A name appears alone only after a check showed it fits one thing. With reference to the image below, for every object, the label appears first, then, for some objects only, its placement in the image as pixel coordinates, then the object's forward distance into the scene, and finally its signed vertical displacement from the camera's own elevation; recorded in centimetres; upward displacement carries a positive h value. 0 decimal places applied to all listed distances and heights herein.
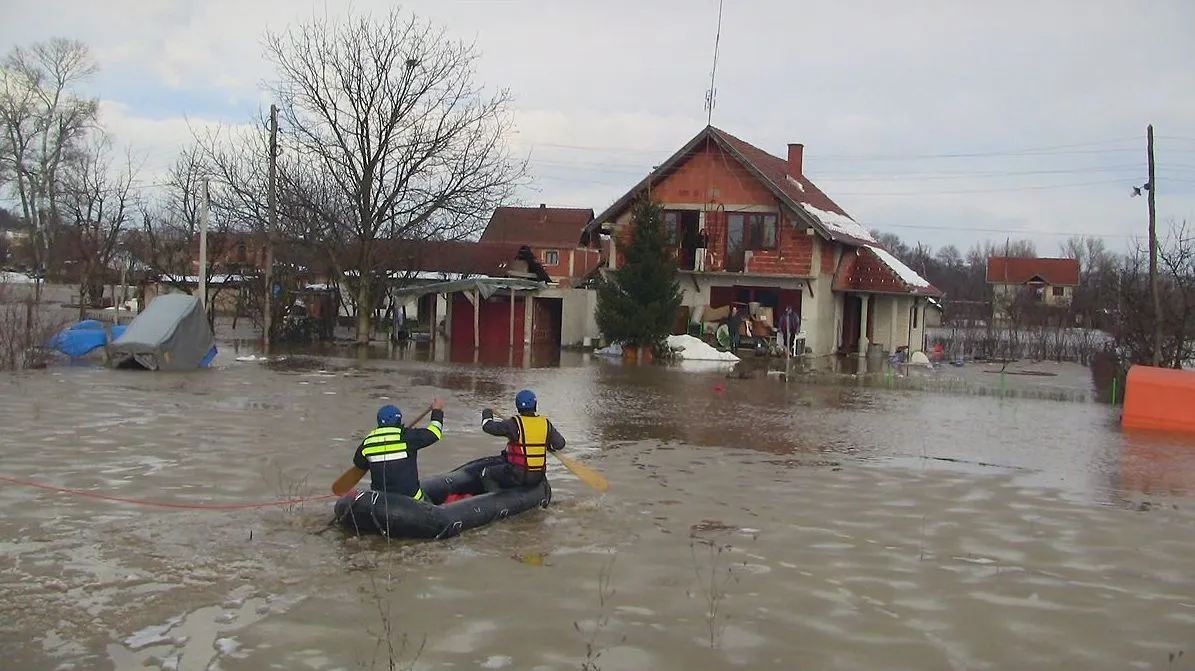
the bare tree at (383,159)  3662 +540
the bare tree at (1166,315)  2610 +55
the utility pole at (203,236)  3094 +215
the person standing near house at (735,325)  3647 +0
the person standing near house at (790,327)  3612 -3
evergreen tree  3306 +97
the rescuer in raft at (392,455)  984 -129
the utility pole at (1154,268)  2612 +173
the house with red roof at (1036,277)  8712 +483
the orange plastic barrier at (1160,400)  1911 -116
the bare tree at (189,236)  3847 +326
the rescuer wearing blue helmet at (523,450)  1101 -136
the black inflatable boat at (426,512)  952 -181
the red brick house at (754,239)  3631 +298
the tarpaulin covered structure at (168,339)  2378 -68
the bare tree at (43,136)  5503 +890
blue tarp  2514 -81
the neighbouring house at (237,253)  4128 +253
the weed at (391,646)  664 -214
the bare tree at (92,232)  3784 +296
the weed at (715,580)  756 -208
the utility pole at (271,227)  3397 +277
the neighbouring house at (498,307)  3844 +43
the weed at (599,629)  690 -215
